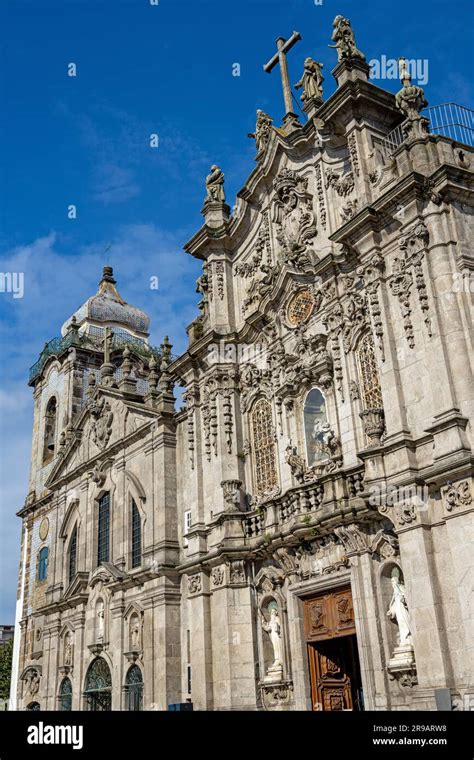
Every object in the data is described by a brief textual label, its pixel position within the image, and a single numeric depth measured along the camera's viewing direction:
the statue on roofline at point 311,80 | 20.80
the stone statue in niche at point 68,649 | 25.84
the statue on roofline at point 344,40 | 19.06
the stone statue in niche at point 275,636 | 17.89
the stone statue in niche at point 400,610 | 14.65
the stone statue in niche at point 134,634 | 22.36
